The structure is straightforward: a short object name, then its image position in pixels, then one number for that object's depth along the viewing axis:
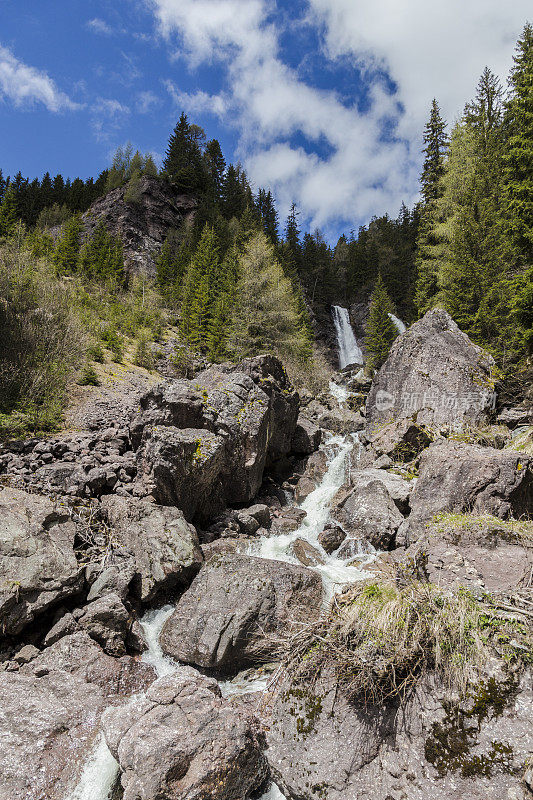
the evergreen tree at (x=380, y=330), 32.13
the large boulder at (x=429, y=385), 14.59
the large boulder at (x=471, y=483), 7.68
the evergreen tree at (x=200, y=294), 29.83
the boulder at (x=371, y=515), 9.92
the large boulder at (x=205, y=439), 10.06
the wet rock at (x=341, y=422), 21.53
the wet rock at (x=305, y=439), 18.39
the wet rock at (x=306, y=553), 9.82
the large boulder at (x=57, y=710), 4.43
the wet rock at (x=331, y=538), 10.43
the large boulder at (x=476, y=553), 3.93
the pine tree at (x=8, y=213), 37.16
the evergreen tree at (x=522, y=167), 14.15
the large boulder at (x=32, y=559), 6.30
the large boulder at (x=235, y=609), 6.38
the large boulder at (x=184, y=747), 3.76
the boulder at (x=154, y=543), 7.88
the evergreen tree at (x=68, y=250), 36.69
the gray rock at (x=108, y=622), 6.50
